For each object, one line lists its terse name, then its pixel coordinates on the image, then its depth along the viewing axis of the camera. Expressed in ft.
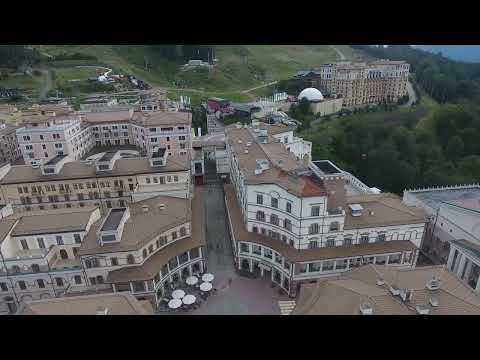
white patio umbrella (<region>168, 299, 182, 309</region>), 99.45
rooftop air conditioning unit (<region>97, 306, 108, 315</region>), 73.26
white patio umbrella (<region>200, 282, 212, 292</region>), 105.40
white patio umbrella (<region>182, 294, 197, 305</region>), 100.07
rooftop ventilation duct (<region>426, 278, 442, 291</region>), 80.12
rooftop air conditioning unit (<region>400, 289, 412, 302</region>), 77.97
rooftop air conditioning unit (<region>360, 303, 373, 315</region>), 73.31
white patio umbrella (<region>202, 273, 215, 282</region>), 109.44
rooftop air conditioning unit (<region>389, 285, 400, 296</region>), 79.63
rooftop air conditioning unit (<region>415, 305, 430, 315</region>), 73.82
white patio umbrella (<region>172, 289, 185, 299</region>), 102.78
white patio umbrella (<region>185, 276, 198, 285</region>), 108.25
